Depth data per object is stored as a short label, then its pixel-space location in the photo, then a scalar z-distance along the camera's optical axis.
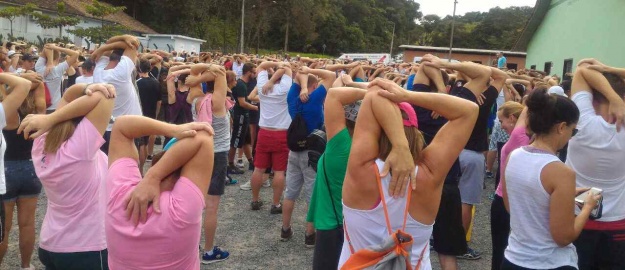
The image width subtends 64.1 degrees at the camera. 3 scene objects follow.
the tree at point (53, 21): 31.36
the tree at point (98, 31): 30.94
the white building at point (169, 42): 33.31
